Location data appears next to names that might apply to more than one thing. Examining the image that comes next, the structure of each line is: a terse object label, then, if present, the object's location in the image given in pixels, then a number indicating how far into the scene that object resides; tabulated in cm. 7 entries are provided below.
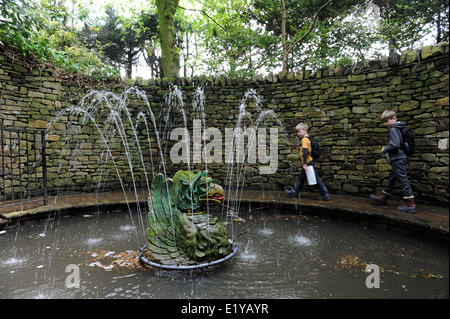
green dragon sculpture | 269
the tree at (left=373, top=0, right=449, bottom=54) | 843
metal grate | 570
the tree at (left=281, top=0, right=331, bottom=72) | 794
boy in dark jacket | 417
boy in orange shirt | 544
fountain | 231
